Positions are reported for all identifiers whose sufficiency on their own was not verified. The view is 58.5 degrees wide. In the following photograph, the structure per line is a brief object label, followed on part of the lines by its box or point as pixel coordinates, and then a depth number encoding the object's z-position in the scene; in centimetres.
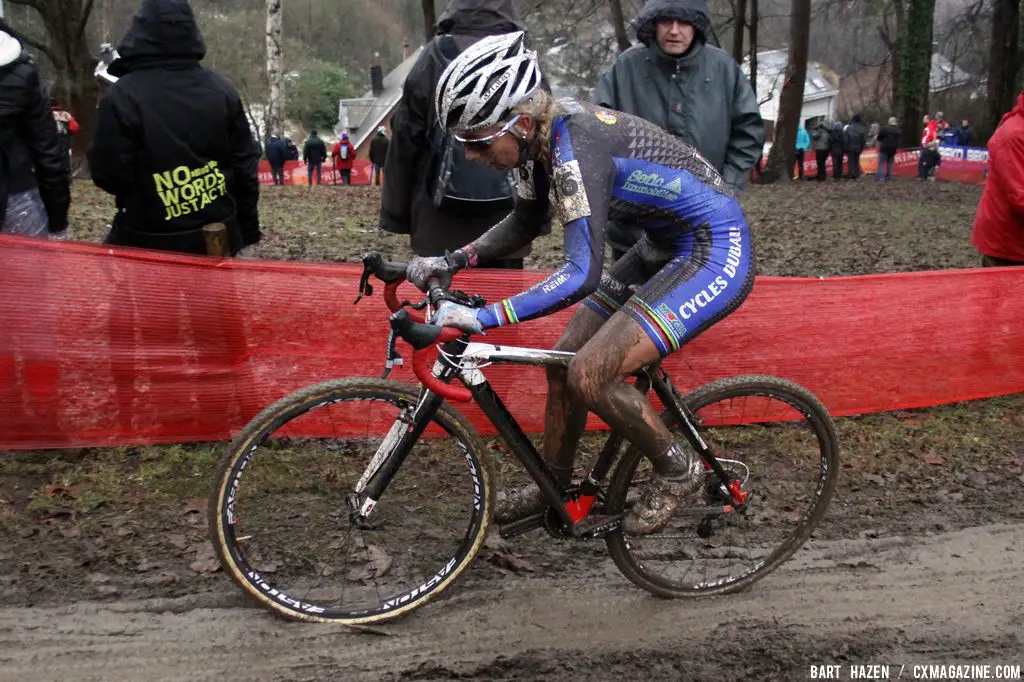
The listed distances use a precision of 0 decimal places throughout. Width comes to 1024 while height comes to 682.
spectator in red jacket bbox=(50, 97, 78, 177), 930
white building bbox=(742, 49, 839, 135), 7838
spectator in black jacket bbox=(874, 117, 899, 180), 2700
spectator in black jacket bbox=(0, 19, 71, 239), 488
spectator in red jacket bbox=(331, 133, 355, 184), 2847
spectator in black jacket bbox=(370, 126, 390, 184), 2492
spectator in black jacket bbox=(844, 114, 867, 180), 2762
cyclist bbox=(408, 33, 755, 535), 324
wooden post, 502
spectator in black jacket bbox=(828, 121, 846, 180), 2762
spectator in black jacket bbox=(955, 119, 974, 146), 3375
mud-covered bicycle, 347
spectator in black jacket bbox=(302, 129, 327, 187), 2705
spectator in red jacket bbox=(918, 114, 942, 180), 2823
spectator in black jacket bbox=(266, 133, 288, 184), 2702
